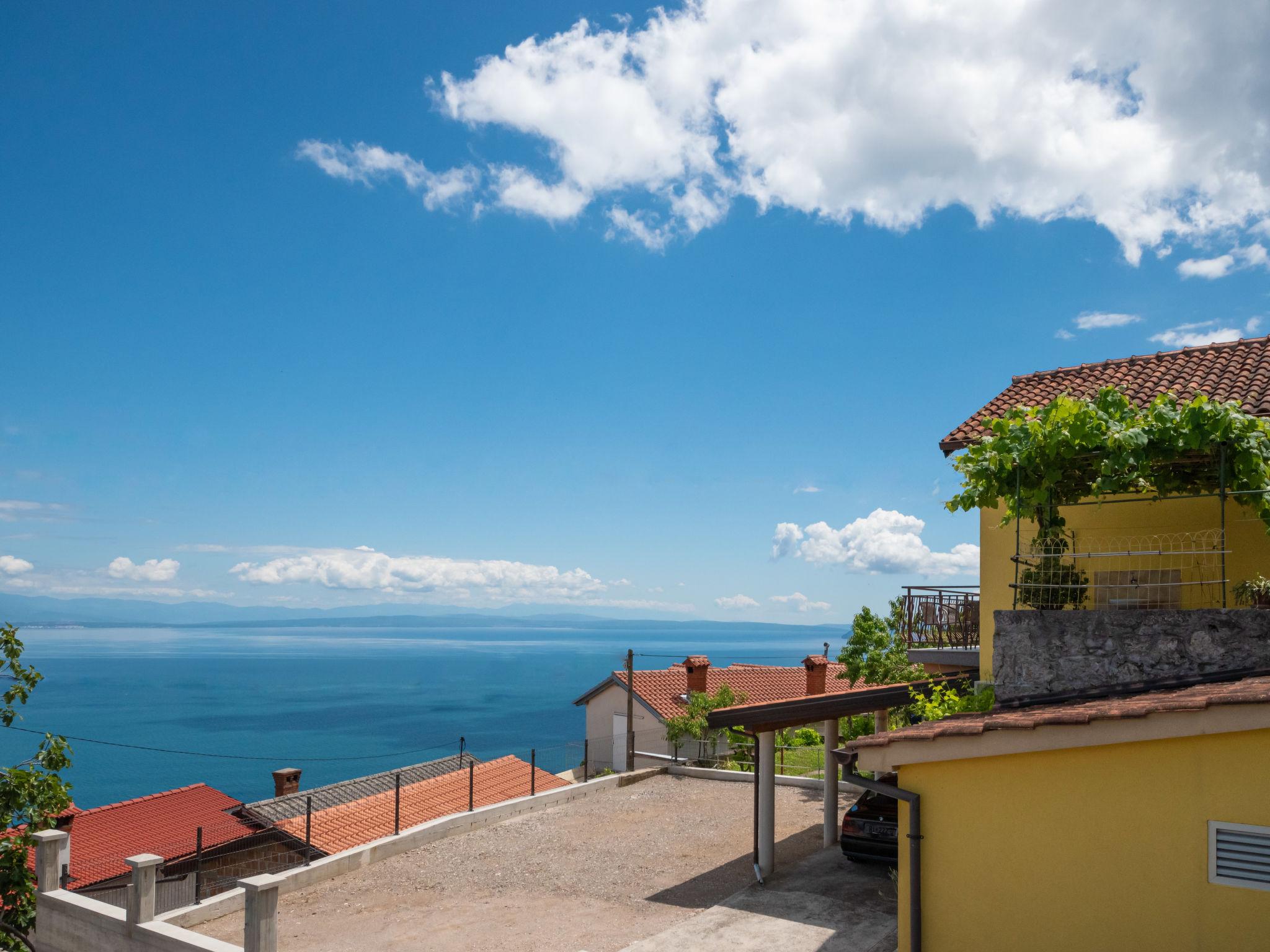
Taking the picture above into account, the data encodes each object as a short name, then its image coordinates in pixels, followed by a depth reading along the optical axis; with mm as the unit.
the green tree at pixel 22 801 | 13305
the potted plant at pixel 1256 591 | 9867
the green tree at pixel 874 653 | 27609
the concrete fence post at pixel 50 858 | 13703
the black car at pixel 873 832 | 12844
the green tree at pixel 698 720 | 36906
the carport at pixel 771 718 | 11953
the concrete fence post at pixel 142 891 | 12016
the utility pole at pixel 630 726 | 23656
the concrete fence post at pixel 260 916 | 10227
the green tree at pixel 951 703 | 11523
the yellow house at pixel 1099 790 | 7129
